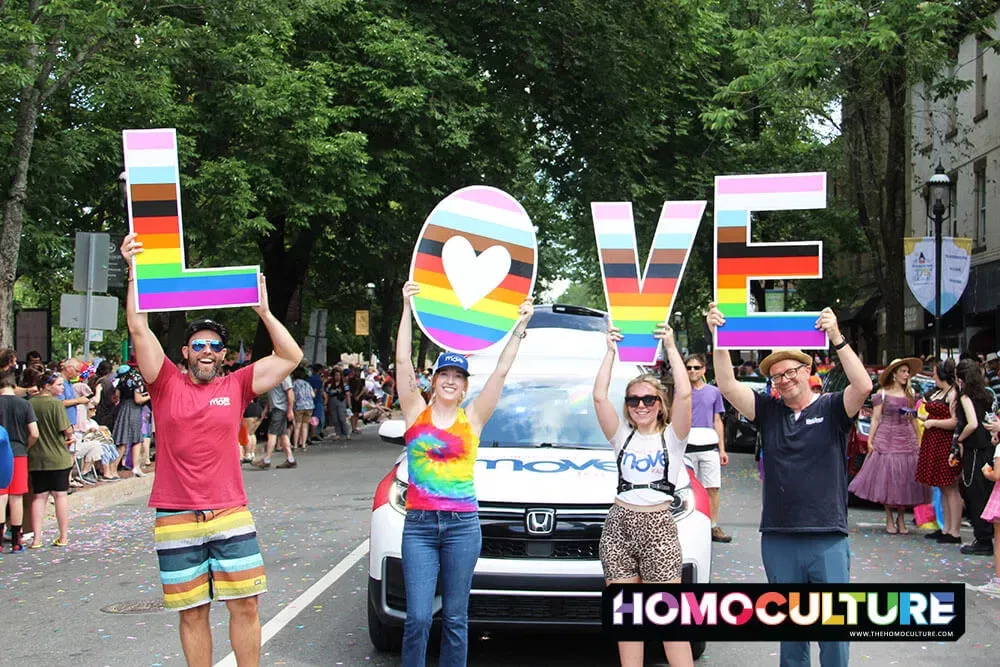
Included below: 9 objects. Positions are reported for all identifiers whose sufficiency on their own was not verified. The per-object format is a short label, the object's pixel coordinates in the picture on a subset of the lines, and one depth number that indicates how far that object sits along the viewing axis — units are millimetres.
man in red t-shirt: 5711
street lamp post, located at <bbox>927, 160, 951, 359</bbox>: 20812
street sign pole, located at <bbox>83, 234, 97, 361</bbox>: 17094
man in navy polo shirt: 5551
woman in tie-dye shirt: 5812
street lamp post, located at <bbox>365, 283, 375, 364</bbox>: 51119
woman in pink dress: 13406
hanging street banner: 21297
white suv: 6926
